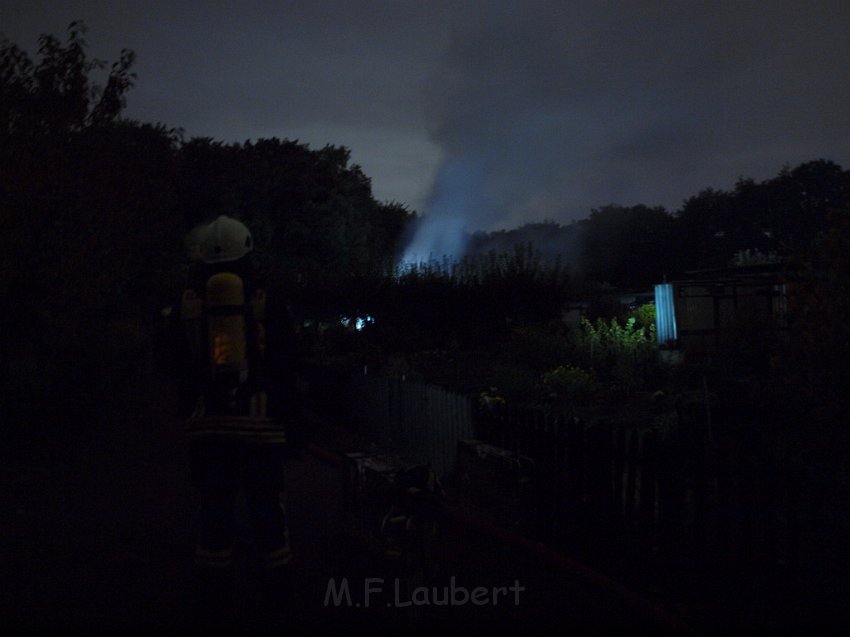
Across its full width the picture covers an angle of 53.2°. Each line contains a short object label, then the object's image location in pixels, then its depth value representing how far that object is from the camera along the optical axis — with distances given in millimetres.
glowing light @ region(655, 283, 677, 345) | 20891
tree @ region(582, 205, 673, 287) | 49438
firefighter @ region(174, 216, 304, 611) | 4621
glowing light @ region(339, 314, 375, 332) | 22734
